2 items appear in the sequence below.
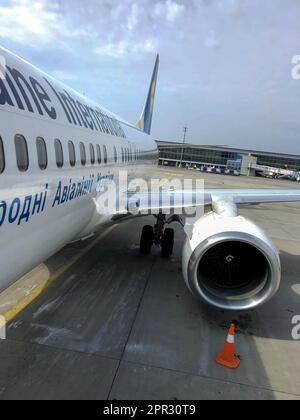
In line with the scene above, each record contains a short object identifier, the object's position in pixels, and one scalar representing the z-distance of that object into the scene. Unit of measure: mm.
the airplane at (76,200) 3549
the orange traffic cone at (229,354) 4789
